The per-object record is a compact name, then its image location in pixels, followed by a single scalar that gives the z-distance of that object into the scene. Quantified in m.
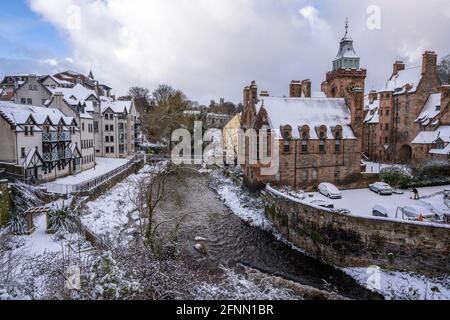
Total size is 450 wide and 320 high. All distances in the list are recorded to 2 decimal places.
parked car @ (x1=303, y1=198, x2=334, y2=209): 22.52
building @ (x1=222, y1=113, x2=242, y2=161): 69.03
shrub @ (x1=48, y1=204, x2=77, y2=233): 19.73
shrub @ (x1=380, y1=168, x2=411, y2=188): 28.75
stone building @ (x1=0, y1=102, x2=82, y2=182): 27.86
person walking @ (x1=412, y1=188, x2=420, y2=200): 24.53
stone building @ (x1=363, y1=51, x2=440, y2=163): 40.19
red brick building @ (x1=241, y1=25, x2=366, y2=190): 30.48
